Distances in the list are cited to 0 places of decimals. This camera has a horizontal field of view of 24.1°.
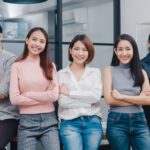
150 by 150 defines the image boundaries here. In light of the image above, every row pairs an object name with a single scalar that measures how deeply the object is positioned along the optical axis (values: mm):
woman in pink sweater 2510
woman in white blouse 2553
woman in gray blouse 2582
